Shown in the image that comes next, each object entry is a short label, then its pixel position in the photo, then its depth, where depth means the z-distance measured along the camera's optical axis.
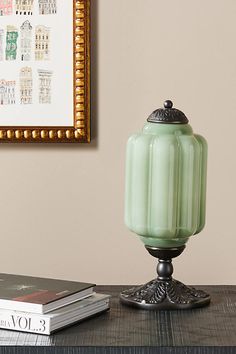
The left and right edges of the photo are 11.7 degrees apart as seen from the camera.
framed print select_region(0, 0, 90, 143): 2.67
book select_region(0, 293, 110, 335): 2.05
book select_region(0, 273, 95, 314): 2.07
